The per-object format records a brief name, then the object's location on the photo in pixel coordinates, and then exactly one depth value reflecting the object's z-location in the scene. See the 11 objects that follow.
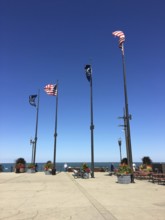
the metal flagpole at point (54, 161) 22.18
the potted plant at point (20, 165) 25.80
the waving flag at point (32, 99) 28.87
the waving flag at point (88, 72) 20.36
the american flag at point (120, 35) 16.69
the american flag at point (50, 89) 24.10
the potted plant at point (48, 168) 22.90
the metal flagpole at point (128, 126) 13.78
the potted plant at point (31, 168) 25.57
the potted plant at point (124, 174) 13.24
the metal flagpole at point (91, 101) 18.55
